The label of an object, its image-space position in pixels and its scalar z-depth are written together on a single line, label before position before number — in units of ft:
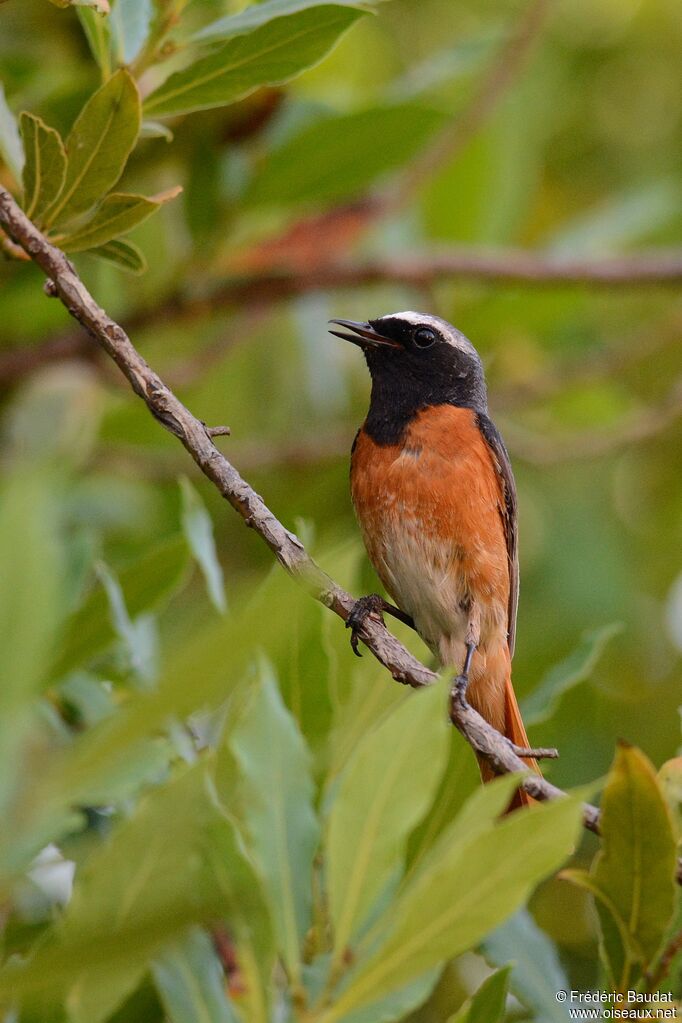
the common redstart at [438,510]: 29.43
